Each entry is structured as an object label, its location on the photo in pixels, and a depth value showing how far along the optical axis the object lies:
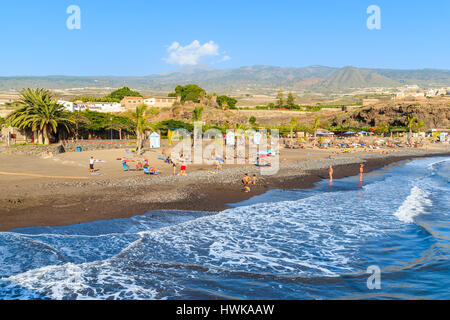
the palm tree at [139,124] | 30.94
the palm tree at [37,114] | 30.17
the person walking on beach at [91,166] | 21.18
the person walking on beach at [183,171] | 21.36
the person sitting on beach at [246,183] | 18.67
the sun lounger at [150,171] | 21.22
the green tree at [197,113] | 46.53
